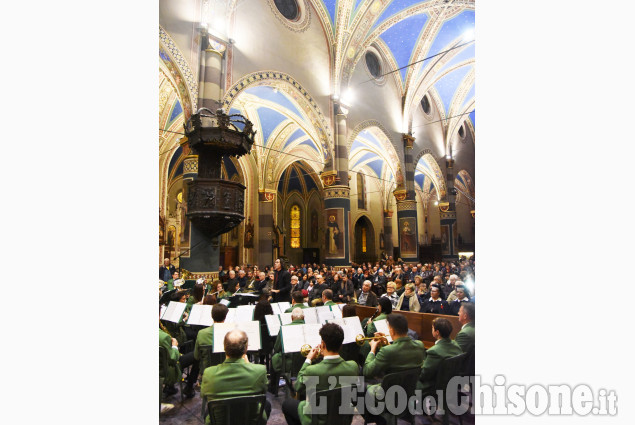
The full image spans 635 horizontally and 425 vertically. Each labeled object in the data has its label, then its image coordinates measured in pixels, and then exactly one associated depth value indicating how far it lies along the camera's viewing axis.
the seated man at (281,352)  3.85
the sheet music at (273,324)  4.23
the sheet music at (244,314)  4.54
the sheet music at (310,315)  4.47
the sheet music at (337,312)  4.94
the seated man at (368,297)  6.81
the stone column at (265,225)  18.08
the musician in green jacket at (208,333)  3.78
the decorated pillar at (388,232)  26.02
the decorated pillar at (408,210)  17.08
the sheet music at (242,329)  3.37
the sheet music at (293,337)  3.39
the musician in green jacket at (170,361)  3.42
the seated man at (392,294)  6.50
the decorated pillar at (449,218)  21.12
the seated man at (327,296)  5.67
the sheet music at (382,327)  3.89
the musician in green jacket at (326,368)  2.51
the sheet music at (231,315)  4.45
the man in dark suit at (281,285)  7.90
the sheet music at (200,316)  4.50
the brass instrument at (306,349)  3.02
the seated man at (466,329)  3.49
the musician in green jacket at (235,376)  2.40
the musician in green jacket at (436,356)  3.13
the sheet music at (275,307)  5.37
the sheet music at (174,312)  4.62
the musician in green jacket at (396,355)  2.93
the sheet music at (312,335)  3.48
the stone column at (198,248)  8.55
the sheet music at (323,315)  4.54
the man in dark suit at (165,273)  9.79
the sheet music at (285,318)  4.37
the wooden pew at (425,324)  5.19
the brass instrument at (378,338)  3.31
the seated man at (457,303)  5.85
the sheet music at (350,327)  3.86
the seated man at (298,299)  5.28
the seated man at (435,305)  5.92
